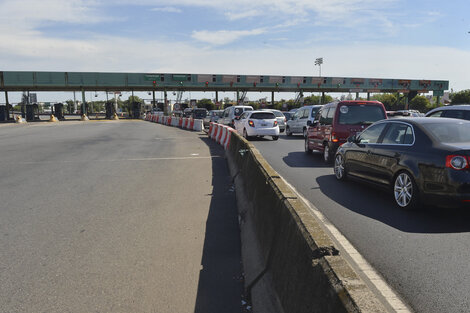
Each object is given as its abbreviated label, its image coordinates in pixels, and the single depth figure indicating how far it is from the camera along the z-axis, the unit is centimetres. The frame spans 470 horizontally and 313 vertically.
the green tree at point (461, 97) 7281
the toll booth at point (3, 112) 5805
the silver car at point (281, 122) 2692
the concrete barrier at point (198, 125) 3019
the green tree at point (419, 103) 7423
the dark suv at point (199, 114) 3573
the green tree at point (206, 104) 11109
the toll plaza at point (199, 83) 5400
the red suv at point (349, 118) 1157
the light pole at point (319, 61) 8151
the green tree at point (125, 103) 17212
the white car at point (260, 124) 2077
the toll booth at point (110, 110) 6350
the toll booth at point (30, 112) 5901
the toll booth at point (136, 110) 6588
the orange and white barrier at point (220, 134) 1620
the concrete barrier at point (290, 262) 218
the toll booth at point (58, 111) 6969
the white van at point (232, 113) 2620
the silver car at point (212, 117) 3246
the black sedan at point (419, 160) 571
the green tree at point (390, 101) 8000
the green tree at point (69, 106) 16861
